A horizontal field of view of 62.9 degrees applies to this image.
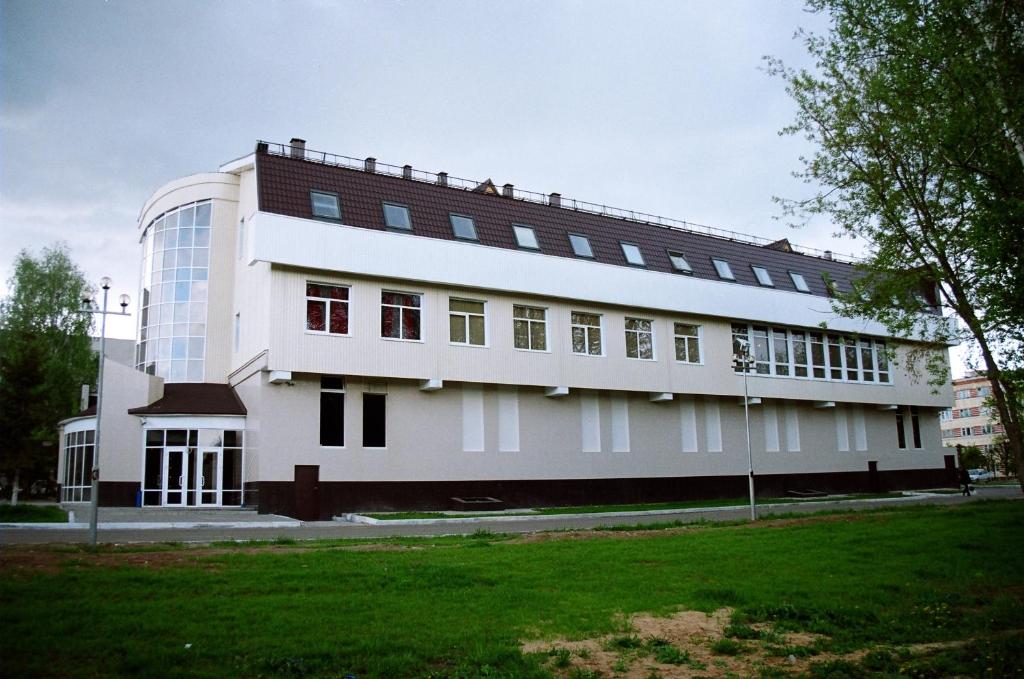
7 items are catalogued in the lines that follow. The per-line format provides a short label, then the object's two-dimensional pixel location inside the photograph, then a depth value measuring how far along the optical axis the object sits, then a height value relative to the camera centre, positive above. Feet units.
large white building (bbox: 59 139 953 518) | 92.48 +13.69
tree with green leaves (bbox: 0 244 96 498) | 125.49 +19.23
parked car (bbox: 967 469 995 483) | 239.23 -7.68
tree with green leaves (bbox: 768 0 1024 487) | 49.47 +19.65
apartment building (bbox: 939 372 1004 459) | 352.69 +12.74
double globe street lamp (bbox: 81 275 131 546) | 51.96 +4.90
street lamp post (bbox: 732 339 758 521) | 84.99 +10.11
